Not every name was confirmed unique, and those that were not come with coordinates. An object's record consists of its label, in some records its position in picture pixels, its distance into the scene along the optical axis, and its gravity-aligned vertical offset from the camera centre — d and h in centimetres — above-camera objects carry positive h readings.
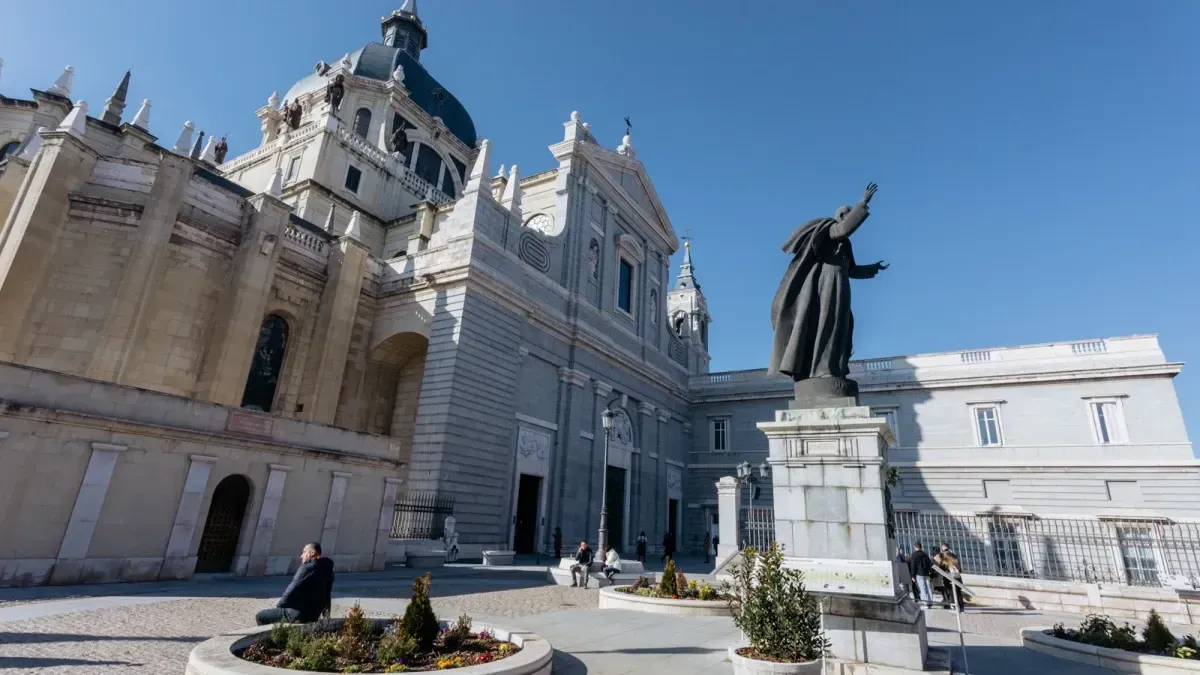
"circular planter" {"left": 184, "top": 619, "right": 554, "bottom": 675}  412 -103
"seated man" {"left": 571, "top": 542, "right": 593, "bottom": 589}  1375 -71
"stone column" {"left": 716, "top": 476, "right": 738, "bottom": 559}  1686 +68
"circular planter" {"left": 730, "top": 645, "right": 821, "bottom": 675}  471 -96
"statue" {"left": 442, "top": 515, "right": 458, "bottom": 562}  1694 -50
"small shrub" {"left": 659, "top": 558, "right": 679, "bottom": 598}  1067 -84
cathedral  1049 +557
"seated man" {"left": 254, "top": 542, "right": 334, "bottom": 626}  584 -77
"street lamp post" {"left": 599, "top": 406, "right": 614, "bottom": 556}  1484 +28
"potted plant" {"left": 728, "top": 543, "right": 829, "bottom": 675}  487 -68
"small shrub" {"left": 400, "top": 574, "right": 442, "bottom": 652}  517 -83
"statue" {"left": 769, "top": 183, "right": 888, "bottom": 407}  671 +268
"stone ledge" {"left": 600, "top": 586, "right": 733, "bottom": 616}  978 -112
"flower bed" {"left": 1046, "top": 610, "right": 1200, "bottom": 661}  652 -86
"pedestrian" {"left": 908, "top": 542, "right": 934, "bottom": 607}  1256 -45
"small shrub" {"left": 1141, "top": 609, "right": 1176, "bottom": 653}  664 -79
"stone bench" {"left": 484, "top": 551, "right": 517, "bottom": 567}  1724 -92
